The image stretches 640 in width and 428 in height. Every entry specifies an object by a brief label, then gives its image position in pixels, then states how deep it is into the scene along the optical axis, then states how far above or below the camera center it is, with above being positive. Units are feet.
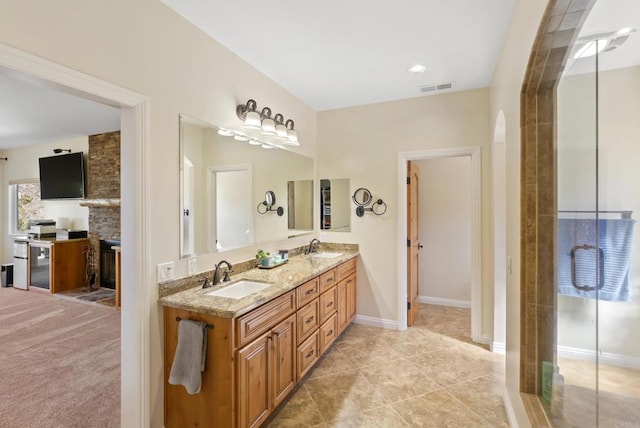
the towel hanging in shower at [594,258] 5.46 -0.86
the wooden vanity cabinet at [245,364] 5.46 -3.09
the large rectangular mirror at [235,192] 7.06 +0.64
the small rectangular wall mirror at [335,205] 12.66 +0.32
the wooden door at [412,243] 12.09 -1.31
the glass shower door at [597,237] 5.43 -0.47
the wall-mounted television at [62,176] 17.16 +2.19
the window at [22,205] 20.79 +0.61
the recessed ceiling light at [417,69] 9.13 +4.43
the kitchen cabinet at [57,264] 16.37 -2.87
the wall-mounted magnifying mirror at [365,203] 12.02 +0.38
